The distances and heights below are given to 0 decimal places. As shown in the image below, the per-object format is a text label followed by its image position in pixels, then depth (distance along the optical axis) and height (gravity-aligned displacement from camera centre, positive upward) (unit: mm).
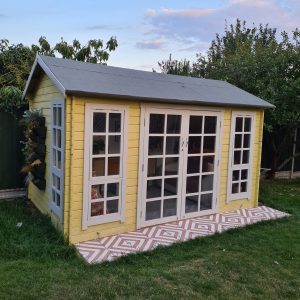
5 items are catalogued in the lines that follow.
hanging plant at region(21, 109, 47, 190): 5379 -338
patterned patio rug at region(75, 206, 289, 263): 4337 -1573
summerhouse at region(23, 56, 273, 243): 4500 -244
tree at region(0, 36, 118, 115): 6934 +2131
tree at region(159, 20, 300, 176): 8211 +1536
